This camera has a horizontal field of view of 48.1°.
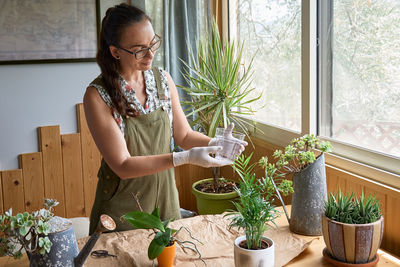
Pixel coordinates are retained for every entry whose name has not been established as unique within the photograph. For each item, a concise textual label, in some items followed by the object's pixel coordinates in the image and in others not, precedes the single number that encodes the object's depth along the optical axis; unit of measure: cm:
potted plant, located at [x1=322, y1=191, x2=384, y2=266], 134
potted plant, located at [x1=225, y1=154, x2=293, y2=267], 126
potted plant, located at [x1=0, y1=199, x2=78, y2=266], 116
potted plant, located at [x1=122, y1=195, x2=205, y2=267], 128
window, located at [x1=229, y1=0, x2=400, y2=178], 183
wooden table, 142
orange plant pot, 132
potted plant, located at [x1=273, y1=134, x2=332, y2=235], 159
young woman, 173
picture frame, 293
